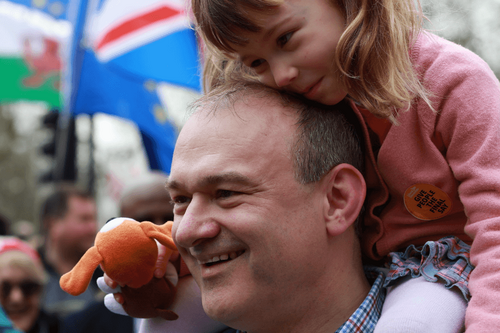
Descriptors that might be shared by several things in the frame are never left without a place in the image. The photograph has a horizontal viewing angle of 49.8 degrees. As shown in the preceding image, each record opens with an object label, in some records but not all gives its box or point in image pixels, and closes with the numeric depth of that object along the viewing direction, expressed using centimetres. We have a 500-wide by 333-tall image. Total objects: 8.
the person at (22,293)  420
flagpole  650
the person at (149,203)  407
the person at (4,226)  558
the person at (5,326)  252
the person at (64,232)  468
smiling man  181
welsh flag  702
